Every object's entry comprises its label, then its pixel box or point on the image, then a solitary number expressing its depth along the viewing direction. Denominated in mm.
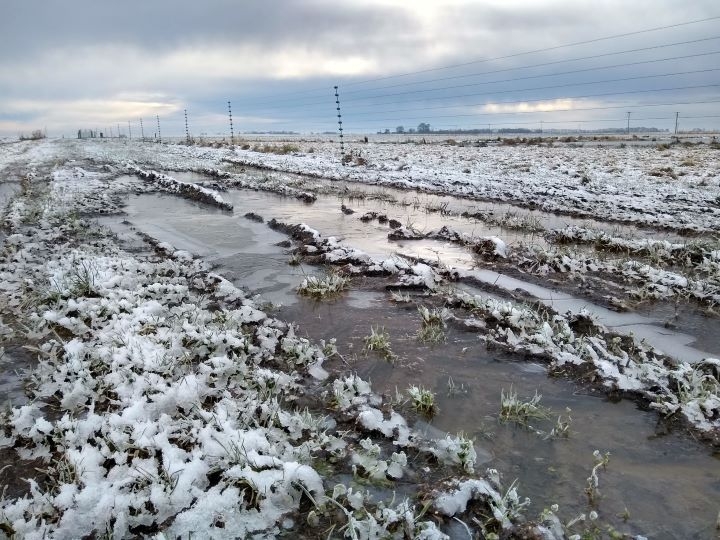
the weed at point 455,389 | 3795
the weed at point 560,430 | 3266
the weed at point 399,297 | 5596
